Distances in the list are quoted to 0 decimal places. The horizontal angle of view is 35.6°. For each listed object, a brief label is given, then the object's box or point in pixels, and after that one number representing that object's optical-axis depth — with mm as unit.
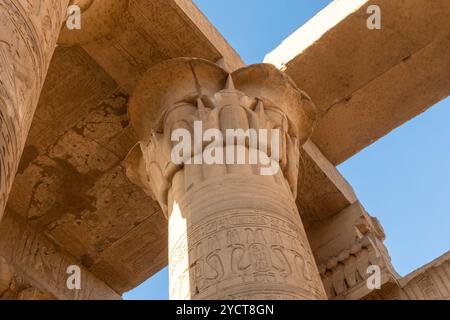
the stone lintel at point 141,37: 7004
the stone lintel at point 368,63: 7641
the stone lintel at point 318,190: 7922
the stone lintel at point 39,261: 7770
